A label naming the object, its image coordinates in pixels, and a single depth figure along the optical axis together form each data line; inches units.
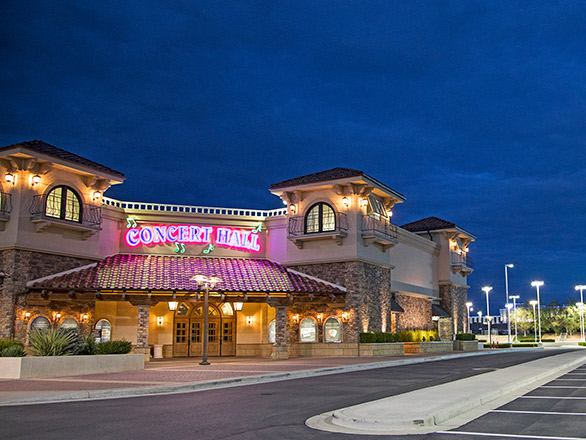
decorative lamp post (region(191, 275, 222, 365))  1073.5
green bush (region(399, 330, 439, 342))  1605.6
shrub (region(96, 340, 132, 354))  950.4
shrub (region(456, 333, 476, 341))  1959.9
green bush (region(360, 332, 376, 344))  1390.3
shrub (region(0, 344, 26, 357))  848.3
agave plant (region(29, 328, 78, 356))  874.1
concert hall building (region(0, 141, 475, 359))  1196.5
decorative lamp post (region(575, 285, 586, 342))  2830.0
